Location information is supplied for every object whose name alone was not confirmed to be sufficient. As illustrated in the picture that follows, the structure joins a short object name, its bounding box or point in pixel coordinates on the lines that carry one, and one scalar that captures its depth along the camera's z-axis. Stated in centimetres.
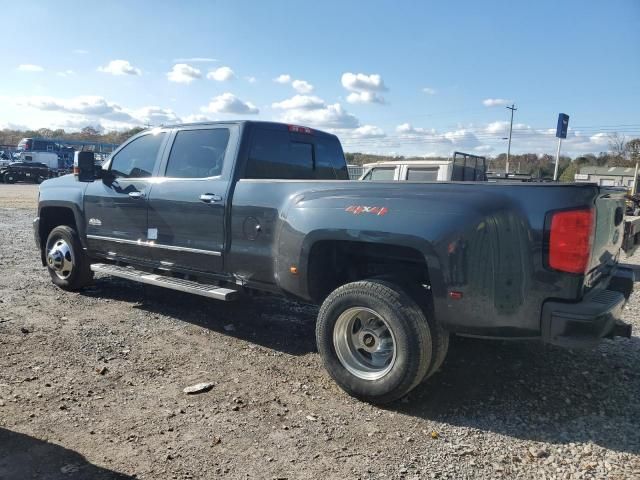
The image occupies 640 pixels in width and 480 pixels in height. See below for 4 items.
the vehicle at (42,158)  4759
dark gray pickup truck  308
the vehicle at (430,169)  971
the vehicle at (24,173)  3803
